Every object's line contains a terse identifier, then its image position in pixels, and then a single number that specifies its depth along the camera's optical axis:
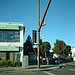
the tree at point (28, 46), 29.12
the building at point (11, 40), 14.52
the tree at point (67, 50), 48.40
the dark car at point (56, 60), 19.63
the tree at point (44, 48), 51.26
